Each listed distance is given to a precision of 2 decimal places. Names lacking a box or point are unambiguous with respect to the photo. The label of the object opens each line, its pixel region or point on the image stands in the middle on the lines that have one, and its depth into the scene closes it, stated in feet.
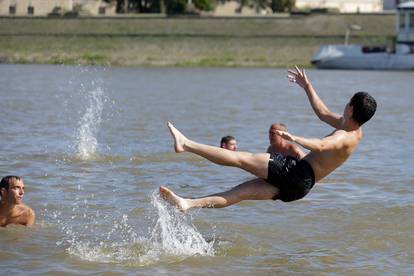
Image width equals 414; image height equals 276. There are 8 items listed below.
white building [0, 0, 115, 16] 282.09
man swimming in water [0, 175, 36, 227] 37.65
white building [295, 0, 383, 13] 339.16
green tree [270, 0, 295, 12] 329.31
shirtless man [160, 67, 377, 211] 32.81
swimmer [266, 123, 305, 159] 42.75
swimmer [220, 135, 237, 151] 46.75
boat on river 234.38
